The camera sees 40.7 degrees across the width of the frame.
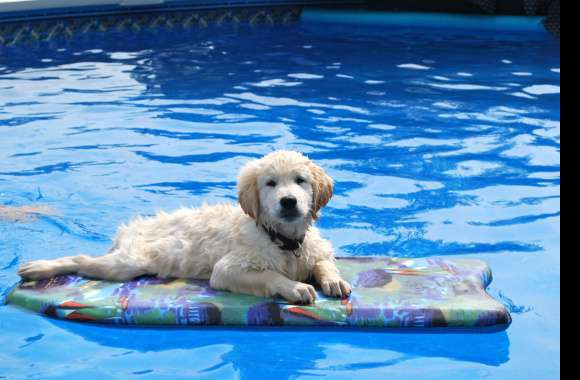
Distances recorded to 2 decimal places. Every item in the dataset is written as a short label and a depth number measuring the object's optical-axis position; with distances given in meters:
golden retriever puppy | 4.12
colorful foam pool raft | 4.16
